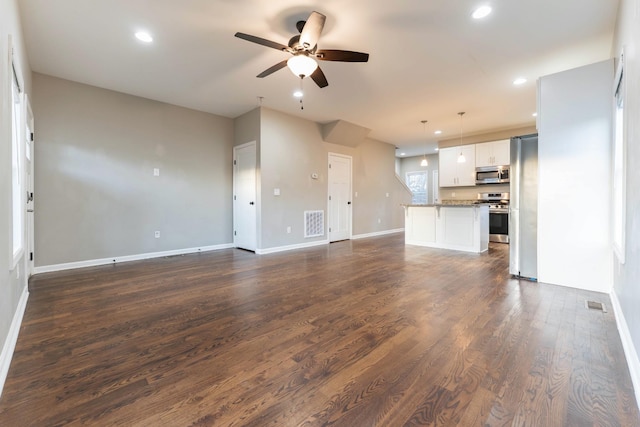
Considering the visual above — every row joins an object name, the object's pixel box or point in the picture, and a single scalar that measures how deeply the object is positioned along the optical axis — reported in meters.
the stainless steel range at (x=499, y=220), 6.28
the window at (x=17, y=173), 2.41
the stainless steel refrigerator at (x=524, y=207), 3.42
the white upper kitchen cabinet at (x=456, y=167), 7.28
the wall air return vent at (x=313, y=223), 6.05
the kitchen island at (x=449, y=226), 5.20
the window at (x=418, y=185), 11.30
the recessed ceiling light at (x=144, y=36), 2.91
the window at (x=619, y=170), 2.14
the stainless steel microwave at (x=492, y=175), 6.73
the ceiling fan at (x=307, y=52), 2.47
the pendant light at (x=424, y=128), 6.25
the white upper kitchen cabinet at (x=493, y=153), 6.69
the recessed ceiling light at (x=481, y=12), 2.54
